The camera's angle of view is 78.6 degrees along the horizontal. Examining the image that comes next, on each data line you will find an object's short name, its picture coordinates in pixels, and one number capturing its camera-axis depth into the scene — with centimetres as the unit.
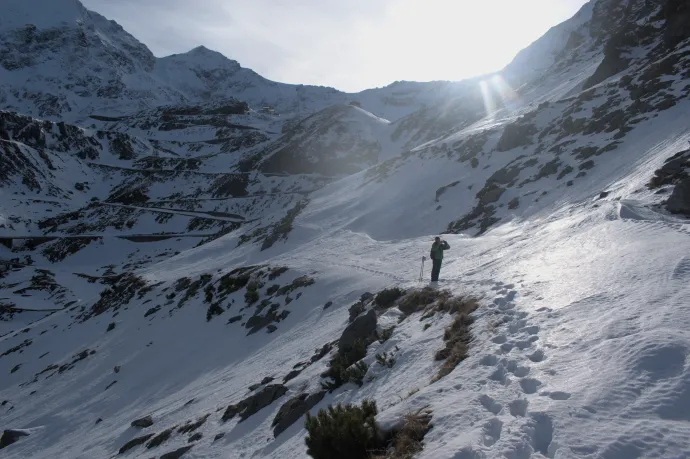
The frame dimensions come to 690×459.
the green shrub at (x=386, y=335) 1105
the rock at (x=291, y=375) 1276
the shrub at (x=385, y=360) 943
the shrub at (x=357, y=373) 952
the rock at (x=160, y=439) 1342
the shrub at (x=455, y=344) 752
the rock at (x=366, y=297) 1639
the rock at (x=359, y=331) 1170
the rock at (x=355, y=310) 1530
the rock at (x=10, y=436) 2011
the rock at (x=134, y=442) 1430
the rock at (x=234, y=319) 2412
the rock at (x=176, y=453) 1138
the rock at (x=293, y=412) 972
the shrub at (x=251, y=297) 2508
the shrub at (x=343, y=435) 575
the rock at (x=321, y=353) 1327
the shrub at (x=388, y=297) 1474
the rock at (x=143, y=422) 1573
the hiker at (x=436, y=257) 1462
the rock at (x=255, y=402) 1165
